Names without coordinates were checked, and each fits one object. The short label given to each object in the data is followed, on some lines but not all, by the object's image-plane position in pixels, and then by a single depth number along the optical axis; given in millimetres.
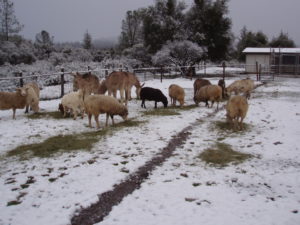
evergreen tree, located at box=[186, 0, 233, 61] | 31844
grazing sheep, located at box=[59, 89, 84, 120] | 10248
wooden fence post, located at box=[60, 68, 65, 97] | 15020
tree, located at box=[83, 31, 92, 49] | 61788
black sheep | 12445
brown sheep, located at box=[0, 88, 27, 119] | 10047
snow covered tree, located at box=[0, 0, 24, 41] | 31500
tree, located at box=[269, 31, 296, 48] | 48875
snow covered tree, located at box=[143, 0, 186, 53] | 32125
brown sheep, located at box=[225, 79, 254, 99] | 14711
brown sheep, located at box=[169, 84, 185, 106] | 12617
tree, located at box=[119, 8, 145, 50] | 52781
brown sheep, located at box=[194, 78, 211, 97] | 14484
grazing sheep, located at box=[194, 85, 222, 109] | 11938
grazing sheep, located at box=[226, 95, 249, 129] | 8398
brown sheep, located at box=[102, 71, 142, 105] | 12289
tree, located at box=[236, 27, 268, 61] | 49188
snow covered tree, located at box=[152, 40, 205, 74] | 29797
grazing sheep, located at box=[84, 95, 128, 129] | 8578
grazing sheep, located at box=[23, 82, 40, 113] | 10797
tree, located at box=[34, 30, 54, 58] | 38712
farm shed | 32844
